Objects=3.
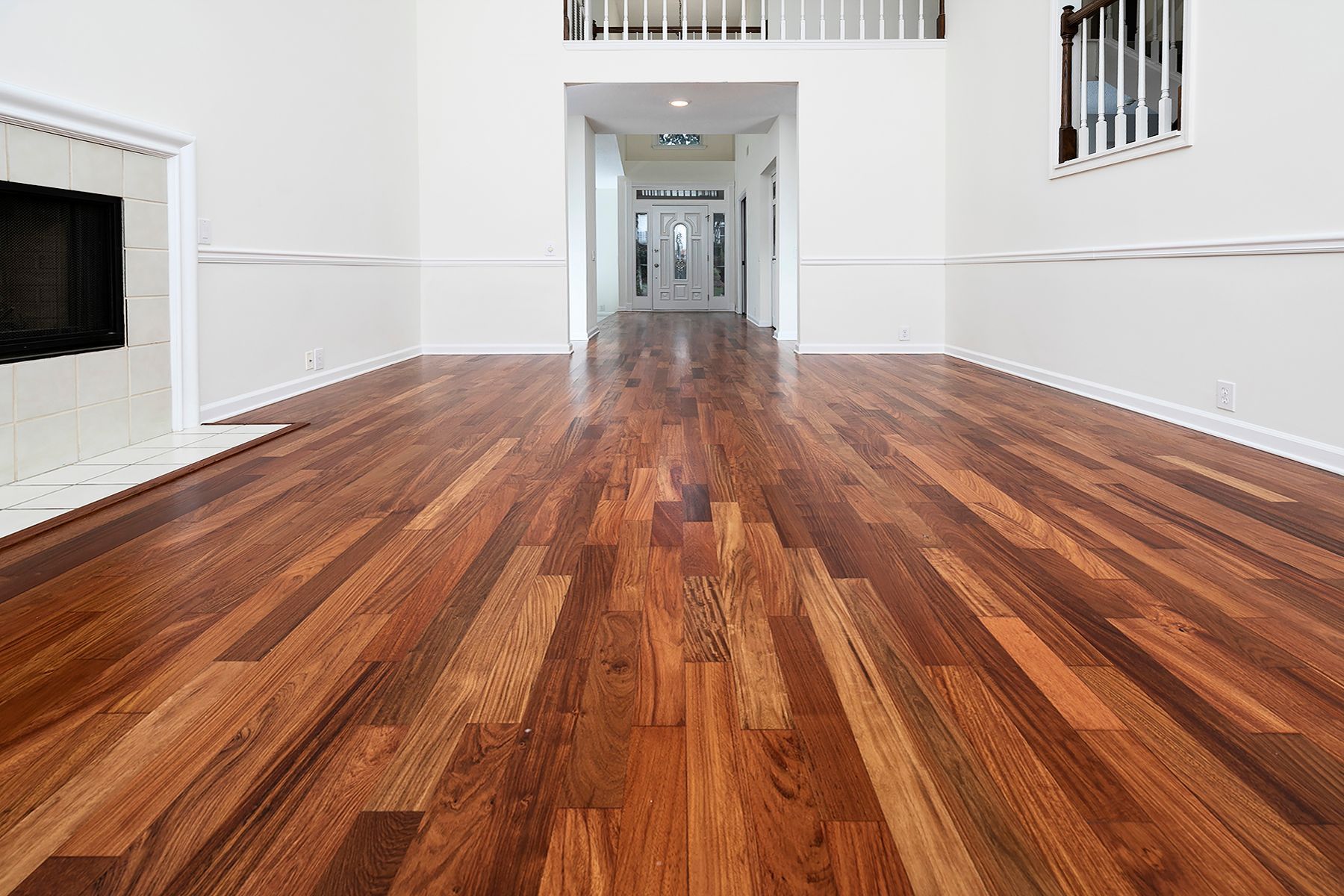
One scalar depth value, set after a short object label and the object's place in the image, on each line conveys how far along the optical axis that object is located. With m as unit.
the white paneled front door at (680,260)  17.97
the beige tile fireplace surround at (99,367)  3.06
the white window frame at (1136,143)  4.02
